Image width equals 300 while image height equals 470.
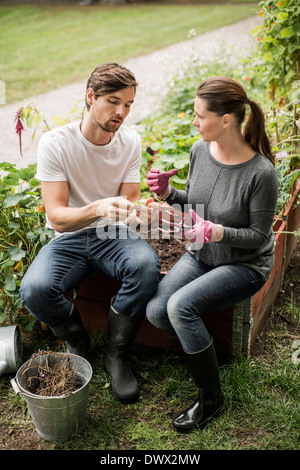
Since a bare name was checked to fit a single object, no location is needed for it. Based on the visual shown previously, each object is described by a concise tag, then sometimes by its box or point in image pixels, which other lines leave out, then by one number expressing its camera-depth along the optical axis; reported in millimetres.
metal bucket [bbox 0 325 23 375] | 2383
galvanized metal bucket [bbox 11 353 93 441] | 1944
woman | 2045
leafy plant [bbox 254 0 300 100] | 3131
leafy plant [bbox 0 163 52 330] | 2479
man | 2215
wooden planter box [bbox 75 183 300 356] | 2340
